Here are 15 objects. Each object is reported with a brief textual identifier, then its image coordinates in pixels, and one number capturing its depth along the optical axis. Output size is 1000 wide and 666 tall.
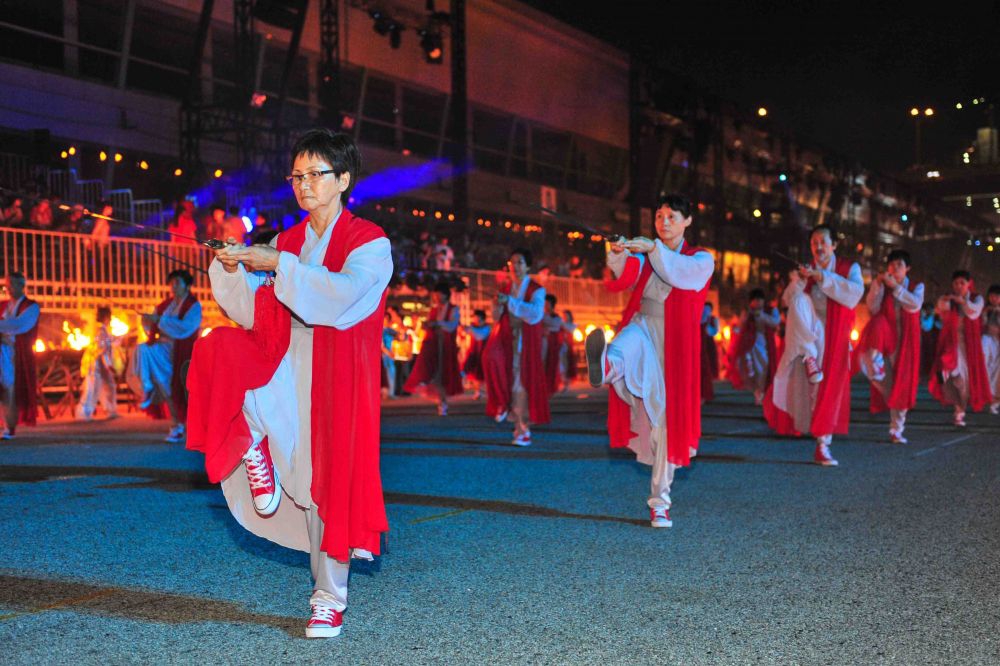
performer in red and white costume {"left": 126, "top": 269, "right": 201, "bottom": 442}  12.21
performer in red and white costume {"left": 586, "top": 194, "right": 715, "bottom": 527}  6.18
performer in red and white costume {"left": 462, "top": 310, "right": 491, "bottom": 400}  17.74
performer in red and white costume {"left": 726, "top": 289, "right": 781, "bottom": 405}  19.50
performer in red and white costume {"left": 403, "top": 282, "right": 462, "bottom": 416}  17.03
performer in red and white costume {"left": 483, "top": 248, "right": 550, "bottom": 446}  11.23
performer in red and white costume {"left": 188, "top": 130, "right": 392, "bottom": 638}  3.77
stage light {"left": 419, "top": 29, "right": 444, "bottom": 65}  25.52
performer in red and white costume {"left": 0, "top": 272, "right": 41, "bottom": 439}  12.29
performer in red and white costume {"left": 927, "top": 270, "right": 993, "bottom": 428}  13.89
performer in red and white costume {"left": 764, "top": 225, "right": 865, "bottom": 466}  9.03
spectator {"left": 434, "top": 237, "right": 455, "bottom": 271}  23.70
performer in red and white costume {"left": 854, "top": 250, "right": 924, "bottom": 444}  11.42
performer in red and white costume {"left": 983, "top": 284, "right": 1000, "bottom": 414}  15.12
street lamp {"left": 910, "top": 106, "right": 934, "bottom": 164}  54.14
